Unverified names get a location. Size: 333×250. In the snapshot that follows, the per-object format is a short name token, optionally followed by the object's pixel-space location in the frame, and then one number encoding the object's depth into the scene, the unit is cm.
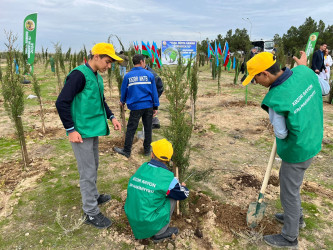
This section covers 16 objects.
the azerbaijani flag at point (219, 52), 1772
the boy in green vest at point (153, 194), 213
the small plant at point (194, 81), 577
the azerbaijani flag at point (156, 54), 1658
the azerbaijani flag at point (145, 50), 1654
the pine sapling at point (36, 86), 515
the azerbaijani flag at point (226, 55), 1733
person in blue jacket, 405
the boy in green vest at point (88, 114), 226
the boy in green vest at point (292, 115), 190
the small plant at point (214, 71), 1382
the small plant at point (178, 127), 262
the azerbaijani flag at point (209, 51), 1797
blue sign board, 2041
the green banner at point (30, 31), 1041
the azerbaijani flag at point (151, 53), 1676
